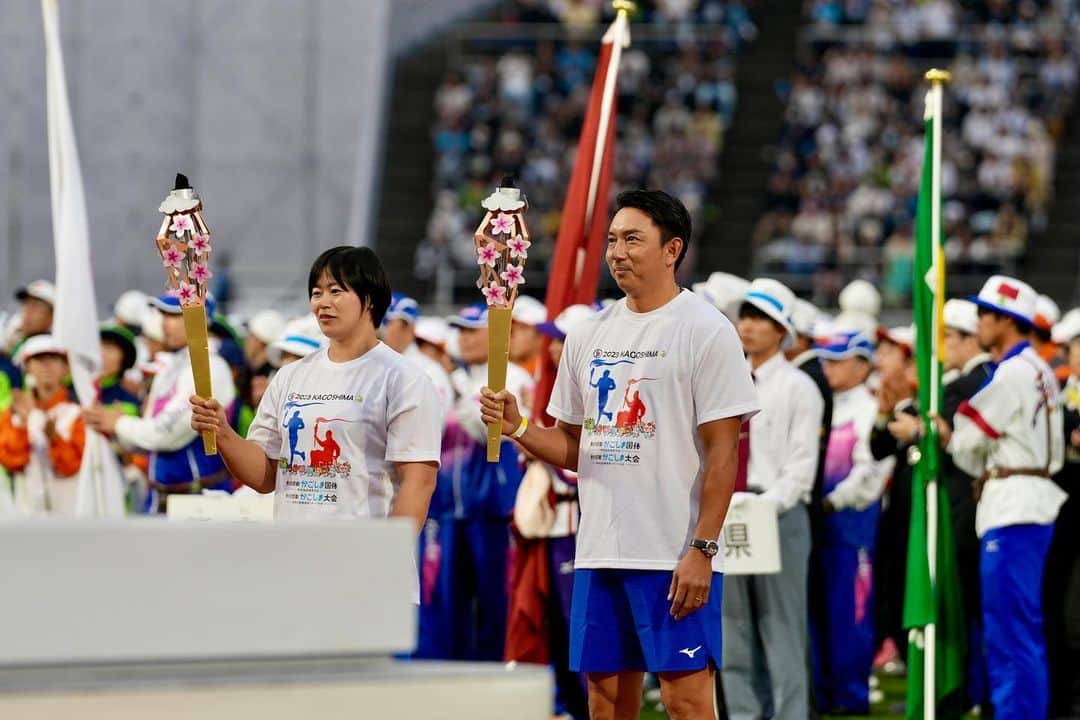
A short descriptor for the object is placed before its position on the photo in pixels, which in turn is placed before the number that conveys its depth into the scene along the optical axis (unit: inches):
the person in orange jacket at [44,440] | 683.5
